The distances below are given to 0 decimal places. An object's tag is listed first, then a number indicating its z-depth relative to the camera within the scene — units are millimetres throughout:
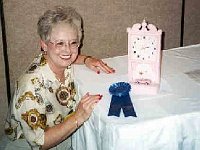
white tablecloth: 1082
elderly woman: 1276
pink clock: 1206
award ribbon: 1137
